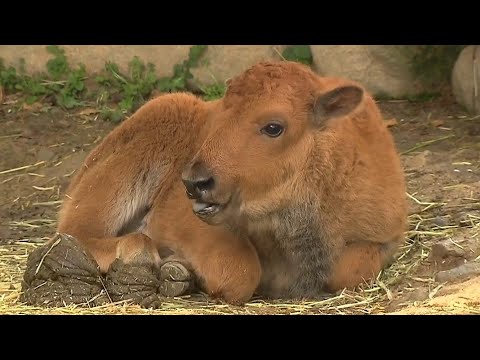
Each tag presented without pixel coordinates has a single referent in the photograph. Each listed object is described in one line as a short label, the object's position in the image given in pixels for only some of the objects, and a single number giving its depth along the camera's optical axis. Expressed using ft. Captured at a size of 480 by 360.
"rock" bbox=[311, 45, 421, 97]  39.75
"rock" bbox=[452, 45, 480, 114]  37.86
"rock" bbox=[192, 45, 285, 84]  41.06
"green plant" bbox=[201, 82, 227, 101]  40.04
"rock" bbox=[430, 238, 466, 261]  25.31
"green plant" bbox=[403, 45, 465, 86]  39.55
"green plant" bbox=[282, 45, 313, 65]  40.47
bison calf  22.80
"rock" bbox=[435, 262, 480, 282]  23.98
